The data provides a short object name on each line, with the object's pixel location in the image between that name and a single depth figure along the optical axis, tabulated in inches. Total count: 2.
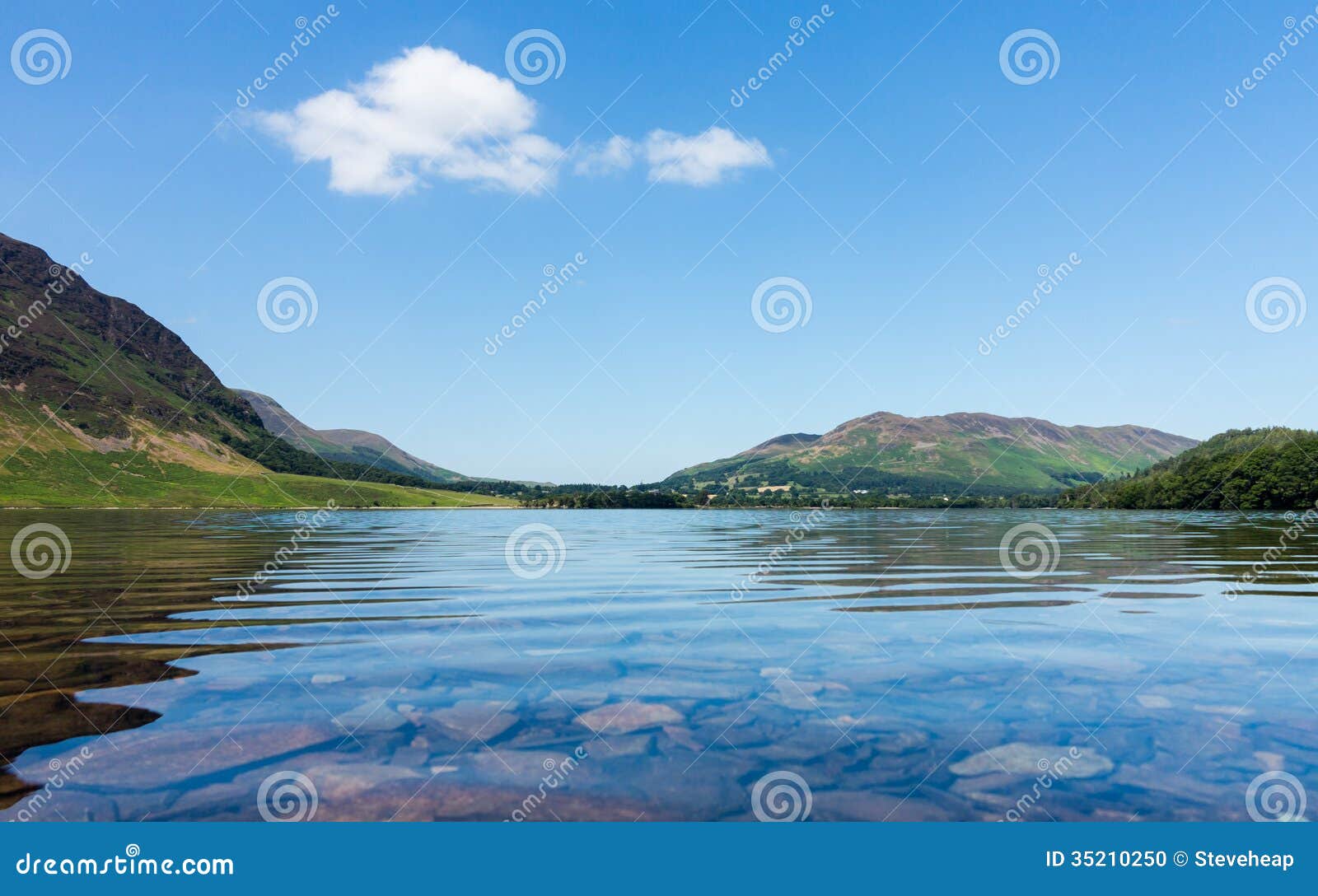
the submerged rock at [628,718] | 475.2
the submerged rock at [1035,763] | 402.9
